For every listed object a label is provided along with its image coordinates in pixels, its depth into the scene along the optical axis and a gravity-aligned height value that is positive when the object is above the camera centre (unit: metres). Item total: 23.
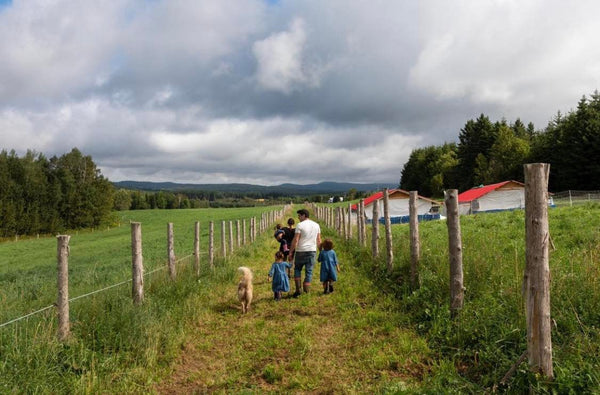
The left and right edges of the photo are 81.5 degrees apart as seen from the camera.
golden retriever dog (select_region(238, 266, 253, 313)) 6.89 -1.86
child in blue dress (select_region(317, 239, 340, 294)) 7.95 -1.68
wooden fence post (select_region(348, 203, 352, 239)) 14.71 -1.42
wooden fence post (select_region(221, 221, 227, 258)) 12.41 -1.58
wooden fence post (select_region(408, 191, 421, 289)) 6.98 -1.16
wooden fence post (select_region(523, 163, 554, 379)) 3.50 -0.87
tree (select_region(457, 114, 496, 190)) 68.25 +8.46
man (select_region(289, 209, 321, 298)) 8.13 -1.21
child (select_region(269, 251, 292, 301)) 7.74 -1.83
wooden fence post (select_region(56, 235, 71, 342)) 4.53 -1.15
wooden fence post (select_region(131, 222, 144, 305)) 6.17 -1.17
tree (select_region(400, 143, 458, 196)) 76.88 +5.45
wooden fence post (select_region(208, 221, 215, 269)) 10.71 -1.65
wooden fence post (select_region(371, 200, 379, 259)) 9.81 -1.26
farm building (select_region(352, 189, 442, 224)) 35.85 -1.44
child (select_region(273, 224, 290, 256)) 9.85 -1.24
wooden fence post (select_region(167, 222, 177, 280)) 7.99 -1.30
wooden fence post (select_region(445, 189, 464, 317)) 5.33 -1.04
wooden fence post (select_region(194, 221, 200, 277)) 9.55 -1.49
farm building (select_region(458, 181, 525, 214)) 35.38 -0.96
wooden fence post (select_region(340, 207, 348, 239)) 15.89 -1.58
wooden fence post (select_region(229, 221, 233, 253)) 13.48 -1.63
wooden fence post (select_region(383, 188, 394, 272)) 8.30 -1.36
